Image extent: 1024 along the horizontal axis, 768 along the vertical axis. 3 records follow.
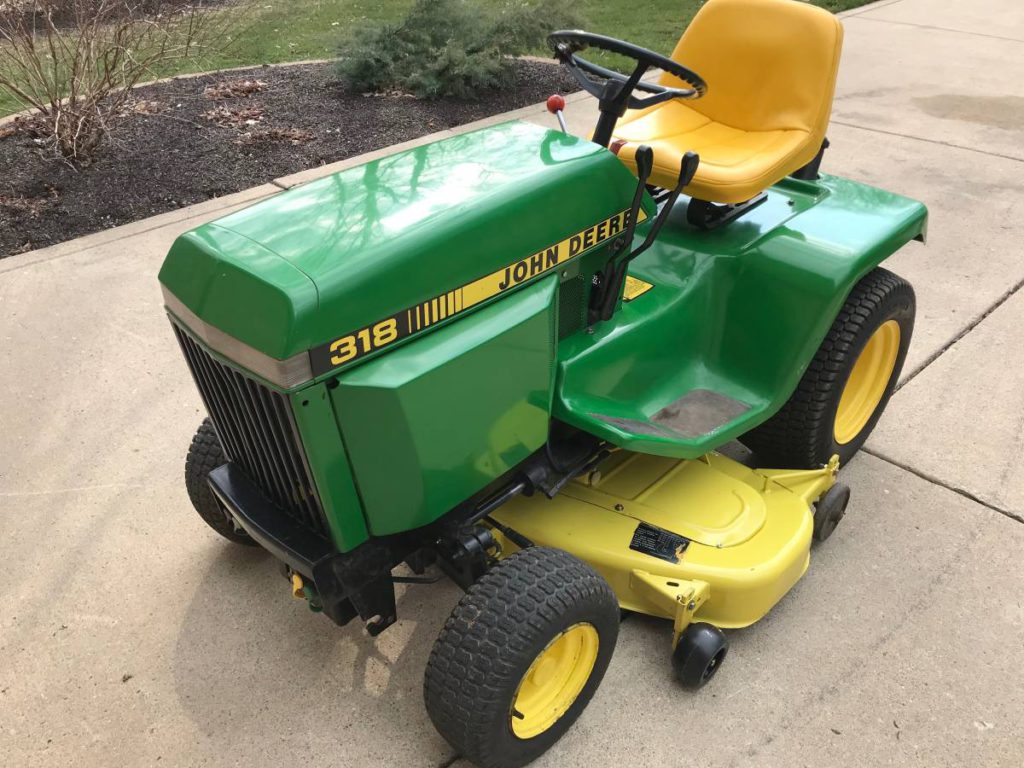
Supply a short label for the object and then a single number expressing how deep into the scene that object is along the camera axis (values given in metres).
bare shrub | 4.33
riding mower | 1.63
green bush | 5.47
